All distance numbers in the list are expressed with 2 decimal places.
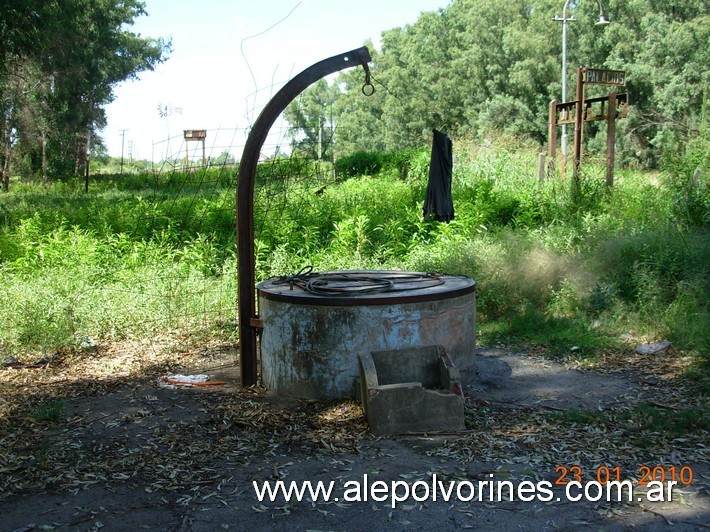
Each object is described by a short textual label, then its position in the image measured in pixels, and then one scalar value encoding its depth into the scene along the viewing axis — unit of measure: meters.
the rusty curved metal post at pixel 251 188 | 5.52
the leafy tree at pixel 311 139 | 10.03
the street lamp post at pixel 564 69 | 20.26
